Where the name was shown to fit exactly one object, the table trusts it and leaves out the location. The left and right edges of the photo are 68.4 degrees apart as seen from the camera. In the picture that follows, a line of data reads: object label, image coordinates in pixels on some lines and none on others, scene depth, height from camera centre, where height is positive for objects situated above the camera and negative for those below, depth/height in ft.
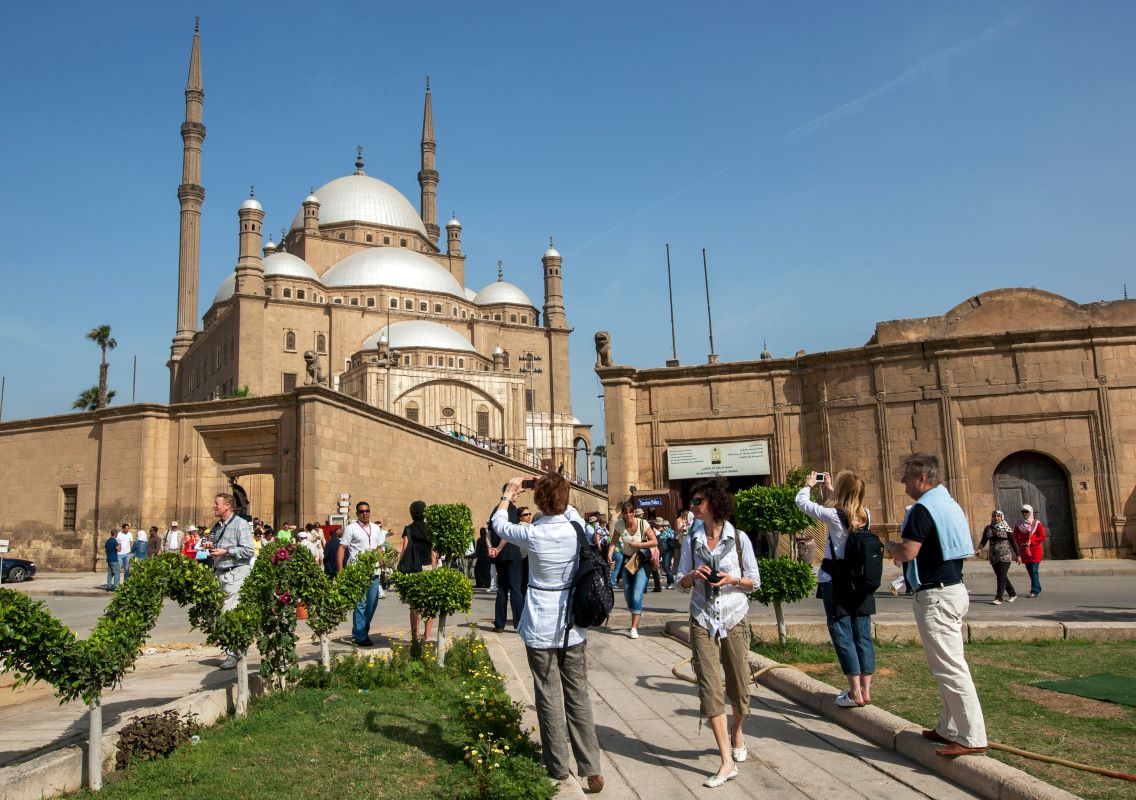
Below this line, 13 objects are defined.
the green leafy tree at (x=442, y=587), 21.33 -1.75
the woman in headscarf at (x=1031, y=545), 38.52 -2.29
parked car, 65.22 -2.76
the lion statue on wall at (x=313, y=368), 72.28 +13.37
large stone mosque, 163.73 +44.78
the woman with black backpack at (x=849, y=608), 18.02 -2.33
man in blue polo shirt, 14.21 -1.77
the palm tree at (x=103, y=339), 175.32 +40.12
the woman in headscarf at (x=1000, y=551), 36.42 -2.37
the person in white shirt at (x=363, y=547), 28.68 -0.94
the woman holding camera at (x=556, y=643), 14.08 -2.19
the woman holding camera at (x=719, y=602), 15.17 -1.75
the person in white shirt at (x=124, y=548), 55.36 -1.14
